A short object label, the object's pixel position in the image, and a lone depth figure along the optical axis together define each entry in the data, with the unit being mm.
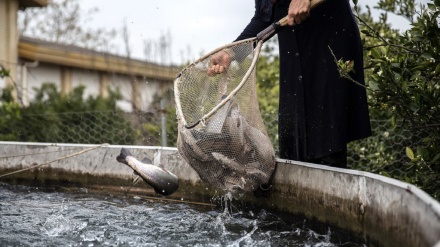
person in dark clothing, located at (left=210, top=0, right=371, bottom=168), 3607
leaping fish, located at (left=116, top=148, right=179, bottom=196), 3844
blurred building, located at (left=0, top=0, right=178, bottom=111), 13817
